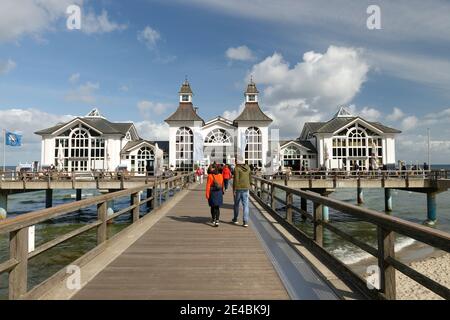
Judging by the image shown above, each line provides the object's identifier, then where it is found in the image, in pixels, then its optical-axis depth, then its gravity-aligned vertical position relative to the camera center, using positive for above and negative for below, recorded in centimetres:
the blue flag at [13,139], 2784 +254
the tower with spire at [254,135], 4275 +430
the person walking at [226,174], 1563 -32
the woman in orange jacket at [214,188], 771 -51
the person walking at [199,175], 2858 -68
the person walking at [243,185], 793 -45
